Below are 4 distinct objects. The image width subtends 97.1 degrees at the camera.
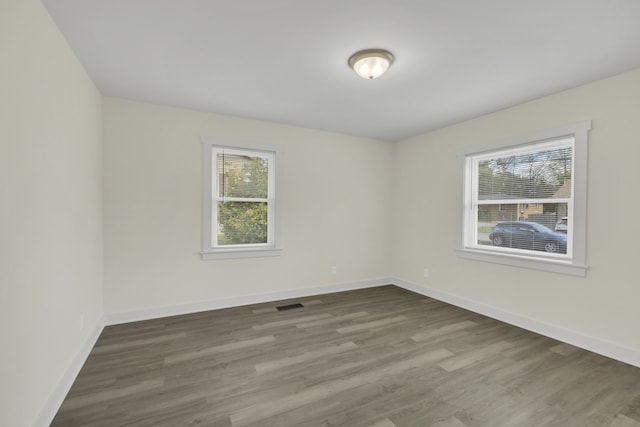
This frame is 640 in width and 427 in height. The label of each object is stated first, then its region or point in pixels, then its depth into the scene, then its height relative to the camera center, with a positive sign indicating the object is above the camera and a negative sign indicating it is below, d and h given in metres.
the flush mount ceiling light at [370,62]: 2.24 +1.22
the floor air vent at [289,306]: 3.85 -1.34
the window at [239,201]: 3.73 +0.11
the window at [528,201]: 2.86 +0.15
